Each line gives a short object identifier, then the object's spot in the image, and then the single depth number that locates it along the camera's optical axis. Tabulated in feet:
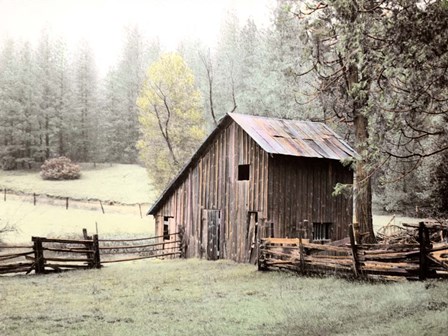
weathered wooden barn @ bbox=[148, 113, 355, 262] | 63.00
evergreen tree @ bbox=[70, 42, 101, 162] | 185.03
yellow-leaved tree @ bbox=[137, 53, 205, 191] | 116.98
